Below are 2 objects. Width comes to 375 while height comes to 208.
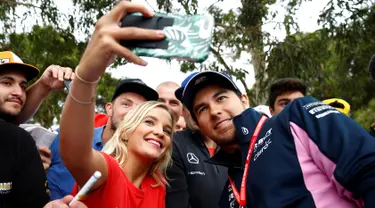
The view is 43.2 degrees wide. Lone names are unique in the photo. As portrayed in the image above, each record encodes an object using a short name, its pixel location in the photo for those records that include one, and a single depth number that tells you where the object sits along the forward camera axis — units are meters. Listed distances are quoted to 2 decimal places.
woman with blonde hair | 1.60
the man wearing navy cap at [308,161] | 1.69
